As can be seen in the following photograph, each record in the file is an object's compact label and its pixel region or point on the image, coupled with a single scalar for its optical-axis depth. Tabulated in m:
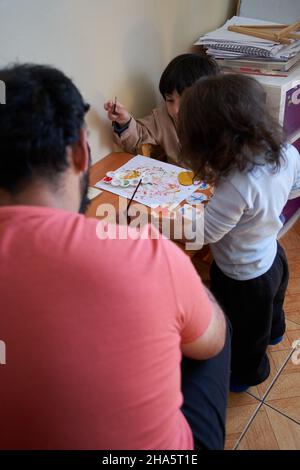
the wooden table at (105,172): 1.15
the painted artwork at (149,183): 1.14
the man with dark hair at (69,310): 0.47
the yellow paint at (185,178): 1.20
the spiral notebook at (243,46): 1.45
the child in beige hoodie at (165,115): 1.34
